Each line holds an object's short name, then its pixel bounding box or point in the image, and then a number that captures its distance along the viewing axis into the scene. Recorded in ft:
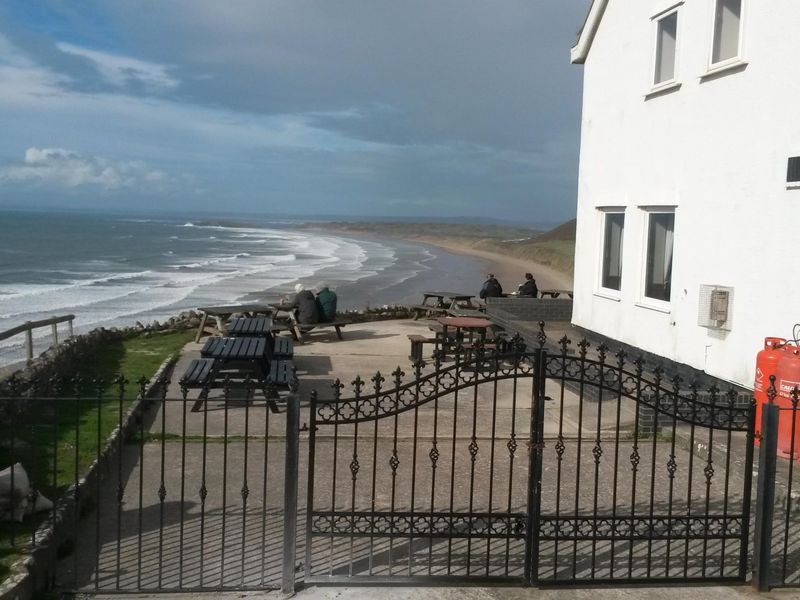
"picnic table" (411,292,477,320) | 73.15
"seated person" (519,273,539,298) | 68.33
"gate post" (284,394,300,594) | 18.49
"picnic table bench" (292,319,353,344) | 58.23
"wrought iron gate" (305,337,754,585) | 19.17
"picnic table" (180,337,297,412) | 35.45
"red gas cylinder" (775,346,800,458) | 26.50
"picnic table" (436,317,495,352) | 50.65
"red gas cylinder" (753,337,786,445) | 27.66
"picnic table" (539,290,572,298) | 76.36
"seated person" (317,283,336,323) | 59.36
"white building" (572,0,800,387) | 31.89
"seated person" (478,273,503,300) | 71.72
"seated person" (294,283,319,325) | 58.85
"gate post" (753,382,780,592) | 19.15
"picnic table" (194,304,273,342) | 59.47
